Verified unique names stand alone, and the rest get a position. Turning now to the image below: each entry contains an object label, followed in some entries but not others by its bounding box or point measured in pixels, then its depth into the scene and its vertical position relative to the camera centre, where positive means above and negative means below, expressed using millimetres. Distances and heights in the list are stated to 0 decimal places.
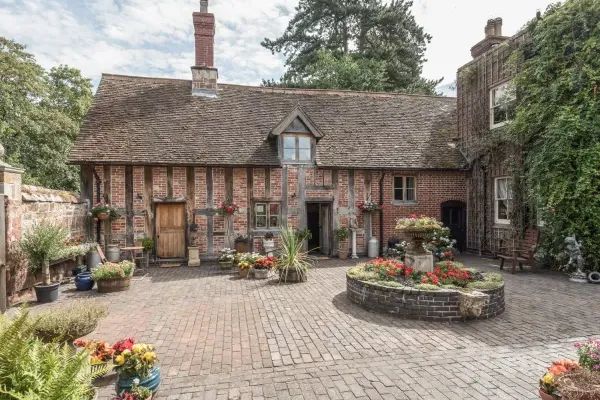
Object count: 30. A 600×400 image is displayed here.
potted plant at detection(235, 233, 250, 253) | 13214 -1625
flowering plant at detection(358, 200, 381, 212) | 14078 -193
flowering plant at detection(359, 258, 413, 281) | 7941 -1691
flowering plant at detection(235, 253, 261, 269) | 10477 -1843
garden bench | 10977 -1834
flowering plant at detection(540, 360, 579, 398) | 3359 -1824
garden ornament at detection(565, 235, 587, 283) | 9672 -1764
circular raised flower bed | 6473 -2061
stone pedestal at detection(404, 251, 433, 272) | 8180 -1523
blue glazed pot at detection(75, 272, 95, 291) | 9086 -2102
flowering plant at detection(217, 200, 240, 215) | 12936 -145
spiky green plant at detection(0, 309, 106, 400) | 2717 -1443
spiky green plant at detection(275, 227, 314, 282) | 9797 -1829
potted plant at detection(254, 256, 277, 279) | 10375 -2027
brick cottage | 12641 +1664
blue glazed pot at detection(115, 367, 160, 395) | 3861 -2100
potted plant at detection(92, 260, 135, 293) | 8820 -1944
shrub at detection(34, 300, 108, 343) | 4367 -1576
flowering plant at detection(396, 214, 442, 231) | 7840 -560
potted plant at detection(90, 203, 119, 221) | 11820 -252
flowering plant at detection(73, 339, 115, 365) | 4344 -1962
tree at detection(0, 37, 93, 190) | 18000 +4766
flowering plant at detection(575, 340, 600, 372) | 3492 -1698
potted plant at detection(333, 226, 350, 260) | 13852 -1615
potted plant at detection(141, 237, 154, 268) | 12241 -1612
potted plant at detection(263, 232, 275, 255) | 13144 -1635
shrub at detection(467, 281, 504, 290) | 6867 -1796
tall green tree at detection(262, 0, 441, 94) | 26172 +13524
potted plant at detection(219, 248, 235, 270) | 11695 -1981
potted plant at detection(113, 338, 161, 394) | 3869 -1930
